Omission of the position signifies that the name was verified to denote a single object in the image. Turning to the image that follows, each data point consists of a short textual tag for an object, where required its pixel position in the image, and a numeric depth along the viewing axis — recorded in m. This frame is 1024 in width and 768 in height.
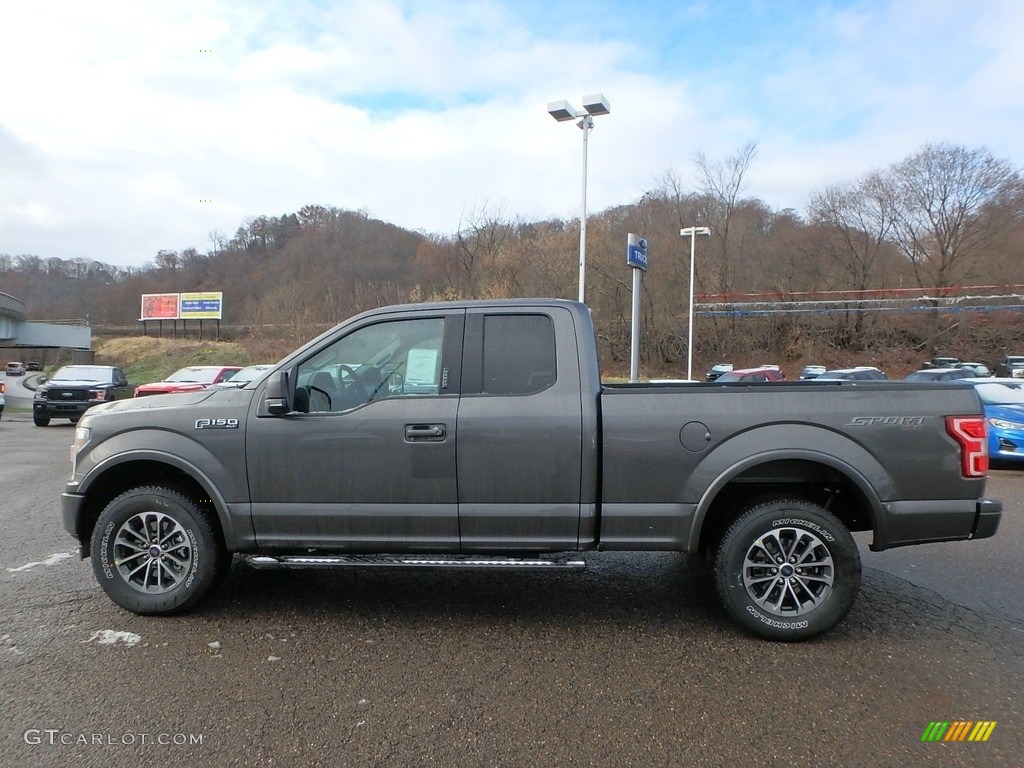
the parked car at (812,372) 28.09
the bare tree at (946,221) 41.91
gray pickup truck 3.78
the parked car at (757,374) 21.00
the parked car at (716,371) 33.18
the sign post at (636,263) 15.40
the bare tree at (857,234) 46.12
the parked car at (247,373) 16.23
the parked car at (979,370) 24.17
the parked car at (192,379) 15.11
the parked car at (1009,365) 30.87
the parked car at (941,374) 19.33
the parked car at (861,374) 19.14
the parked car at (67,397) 17.20
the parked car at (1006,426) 10.29
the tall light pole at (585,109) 15.47
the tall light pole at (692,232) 33.62
